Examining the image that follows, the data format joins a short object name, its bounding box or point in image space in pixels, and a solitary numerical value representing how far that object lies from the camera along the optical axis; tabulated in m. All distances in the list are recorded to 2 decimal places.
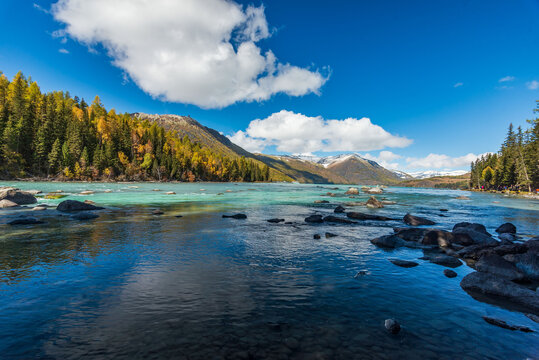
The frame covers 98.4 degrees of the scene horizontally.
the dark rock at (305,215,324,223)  24.58
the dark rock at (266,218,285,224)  24.03
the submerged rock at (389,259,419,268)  11.94
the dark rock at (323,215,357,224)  24.30
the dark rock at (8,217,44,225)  18.84
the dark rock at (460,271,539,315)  8.02
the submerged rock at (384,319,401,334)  6.32
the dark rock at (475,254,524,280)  10.17
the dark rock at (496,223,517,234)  20.56
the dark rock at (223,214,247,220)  26.14
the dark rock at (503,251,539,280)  10.50
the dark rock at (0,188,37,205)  29.02
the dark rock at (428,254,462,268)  12.18
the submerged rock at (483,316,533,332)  6.57
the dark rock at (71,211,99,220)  22.14
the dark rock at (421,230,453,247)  16.34
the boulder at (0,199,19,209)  27.19
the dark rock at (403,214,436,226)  24.11
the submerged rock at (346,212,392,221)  26.92
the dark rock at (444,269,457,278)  10.61
